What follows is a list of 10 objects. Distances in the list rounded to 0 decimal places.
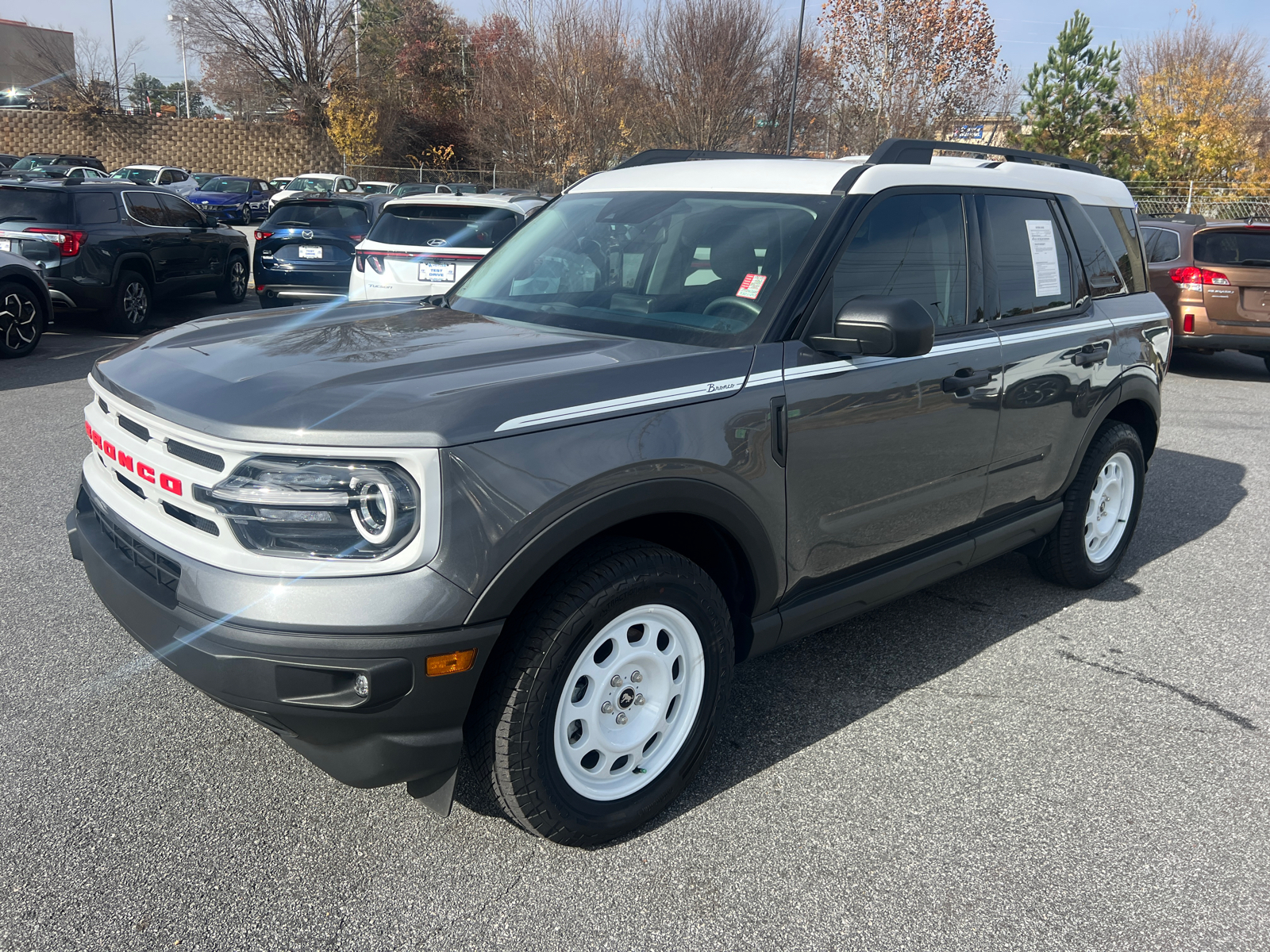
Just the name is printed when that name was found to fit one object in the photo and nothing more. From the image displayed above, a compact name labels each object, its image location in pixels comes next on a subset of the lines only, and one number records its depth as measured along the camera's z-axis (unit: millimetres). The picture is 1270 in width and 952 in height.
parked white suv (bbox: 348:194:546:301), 8805
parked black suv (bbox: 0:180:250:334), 10938
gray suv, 2268
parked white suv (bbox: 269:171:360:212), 30750
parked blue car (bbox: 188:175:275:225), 31109
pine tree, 26172
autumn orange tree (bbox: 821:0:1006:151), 29812
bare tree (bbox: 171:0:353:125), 44094
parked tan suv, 10727
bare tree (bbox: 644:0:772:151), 30812
